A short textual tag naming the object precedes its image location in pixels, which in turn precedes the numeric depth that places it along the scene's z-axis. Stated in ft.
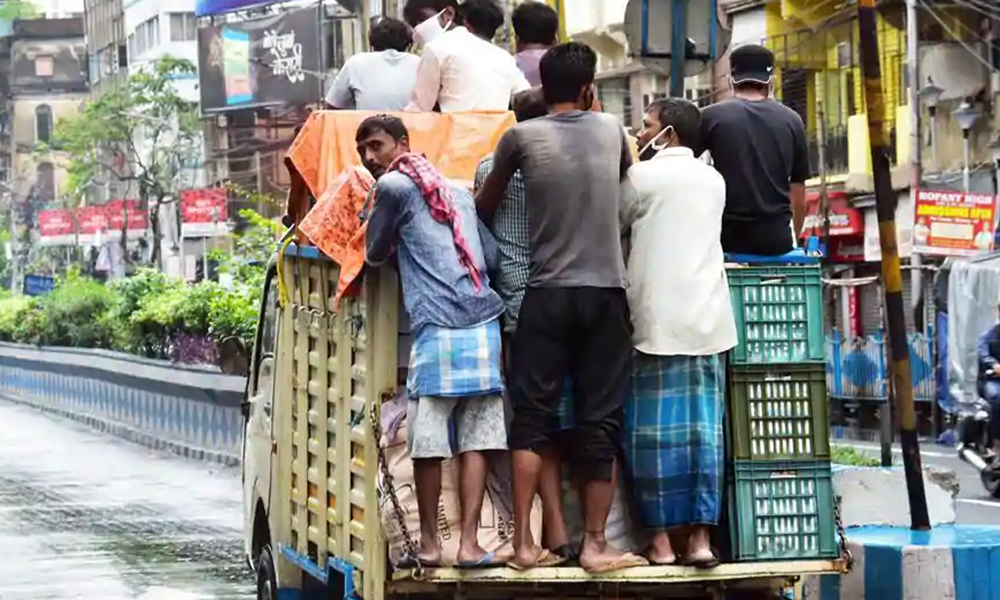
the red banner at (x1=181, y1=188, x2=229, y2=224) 221.05
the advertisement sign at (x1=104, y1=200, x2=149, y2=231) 277.85
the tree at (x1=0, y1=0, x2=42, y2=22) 551.59
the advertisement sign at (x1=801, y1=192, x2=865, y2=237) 130.00
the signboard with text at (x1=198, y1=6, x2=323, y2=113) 254.68
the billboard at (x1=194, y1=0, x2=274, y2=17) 276.21
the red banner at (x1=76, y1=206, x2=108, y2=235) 290.56
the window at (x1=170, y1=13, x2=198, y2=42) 344.69
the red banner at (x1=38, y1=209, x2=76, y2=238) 316.66
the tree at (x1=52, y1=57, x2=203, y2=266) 258.37
